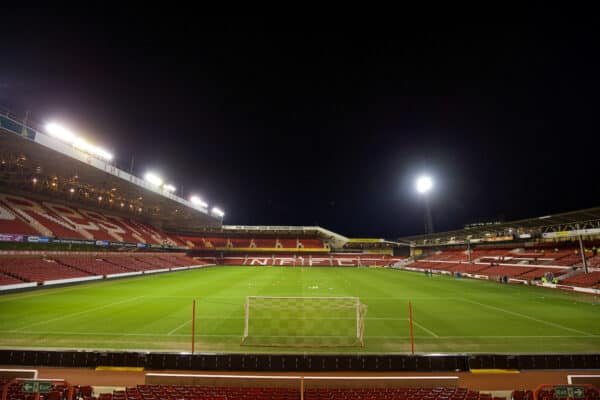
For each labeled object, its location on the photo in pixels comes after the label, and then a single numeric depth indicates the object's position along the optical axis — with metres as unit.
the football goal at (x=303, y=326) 10.37
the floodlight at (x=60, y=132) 22.91
